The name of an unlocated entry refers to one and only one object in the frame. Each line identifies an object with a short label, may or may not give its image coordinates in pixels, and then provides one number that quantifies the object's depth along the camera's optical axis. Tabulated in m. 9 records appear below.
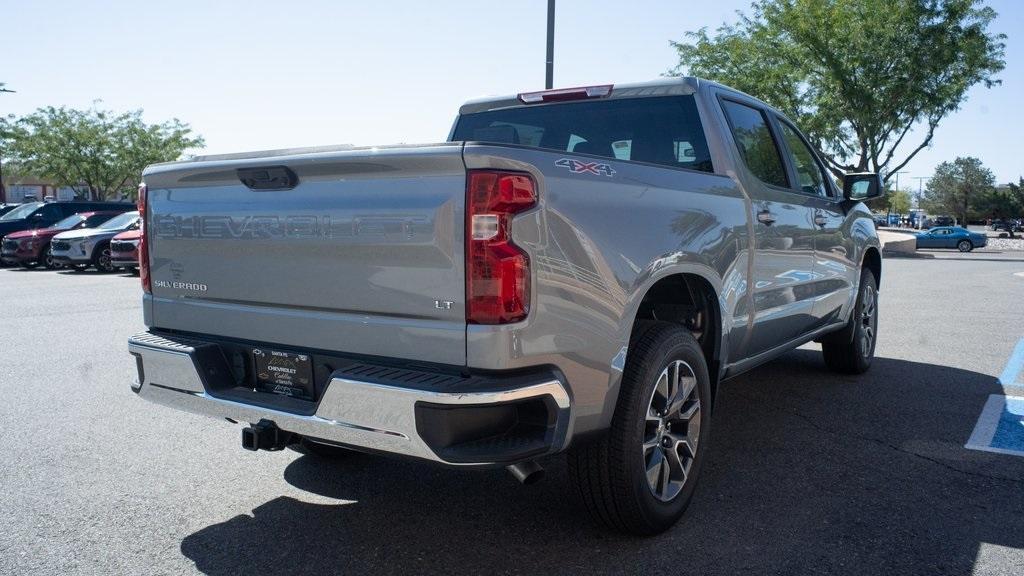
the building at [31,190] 79.25
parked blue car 42.38
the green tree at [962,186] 104.38
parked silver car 18.22
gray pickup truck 2.63
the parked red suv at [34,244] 19.91
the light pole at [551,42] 12.70
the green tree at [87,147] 46.53
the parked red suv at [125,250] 16.84
